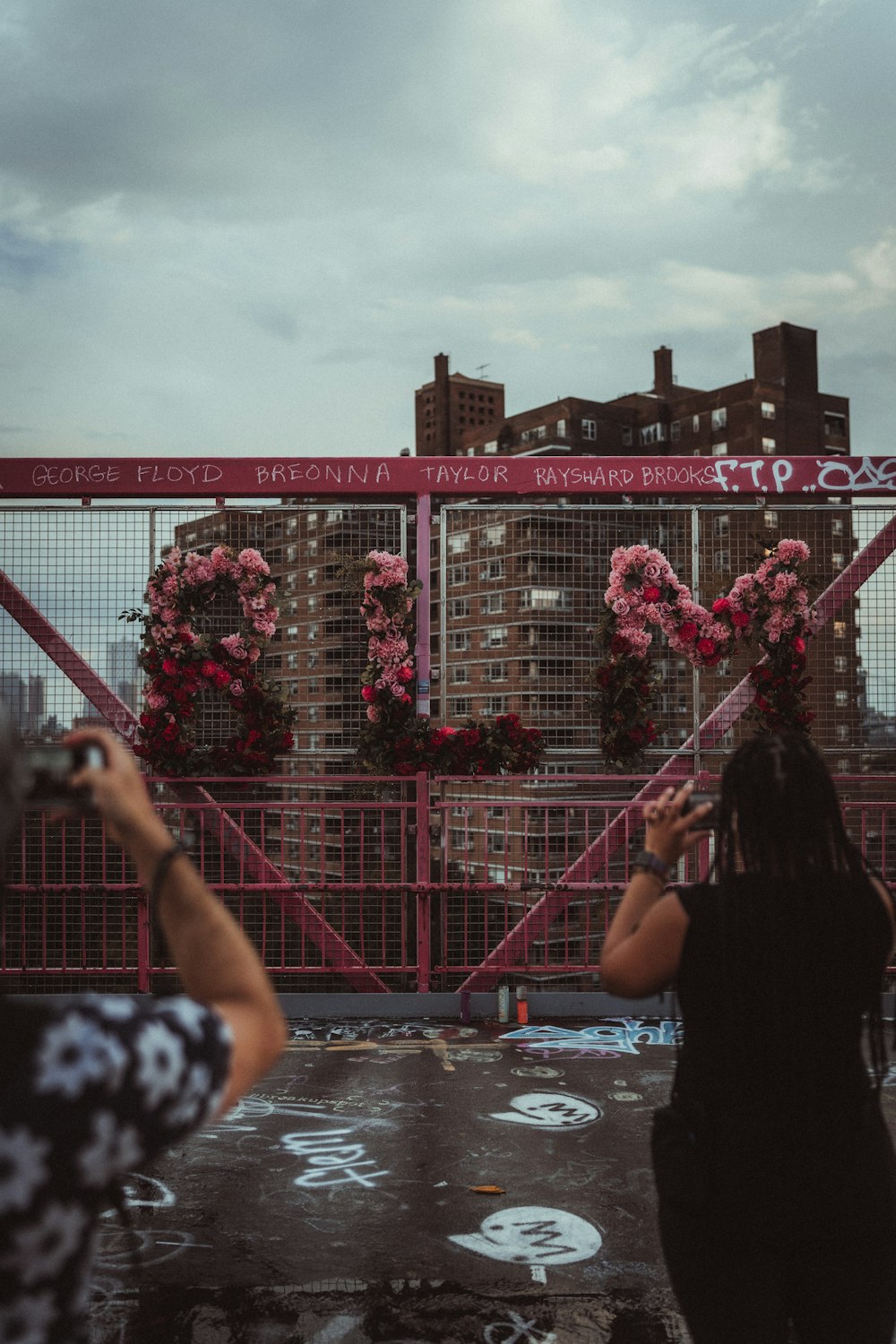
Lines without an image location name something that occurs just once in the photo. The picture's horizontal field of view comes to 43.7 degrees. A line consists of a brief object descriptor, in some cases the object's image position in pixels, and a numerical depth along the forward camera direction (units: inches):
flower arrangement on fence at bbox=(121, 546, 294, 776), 379.6
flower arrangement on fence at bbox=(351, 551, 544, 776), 372.5
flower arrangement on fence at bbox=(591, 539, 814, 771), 398.0
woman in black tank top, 90.0
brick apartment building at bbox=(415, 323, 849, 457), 3663.9
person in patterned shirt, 52.4
